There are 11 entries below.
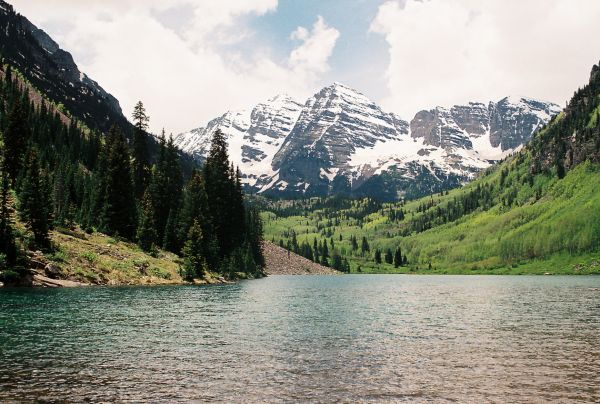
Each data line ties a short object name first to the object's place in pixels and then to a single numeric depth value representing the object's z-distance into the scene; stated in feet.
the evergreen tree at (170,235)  426.51
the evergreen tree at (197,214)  430.20
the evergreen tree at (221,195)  512.22
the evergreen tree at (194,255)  380.82
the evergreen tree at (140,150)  505.66
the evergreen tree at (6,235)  251.60
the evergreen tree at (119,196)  397.60
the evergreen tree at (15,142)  404.57
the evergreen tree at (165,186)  448.33
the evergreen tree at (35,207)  288.51
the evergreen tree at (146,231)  384.47
